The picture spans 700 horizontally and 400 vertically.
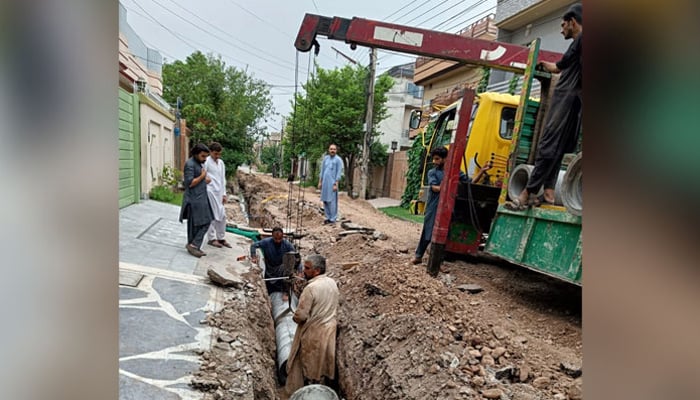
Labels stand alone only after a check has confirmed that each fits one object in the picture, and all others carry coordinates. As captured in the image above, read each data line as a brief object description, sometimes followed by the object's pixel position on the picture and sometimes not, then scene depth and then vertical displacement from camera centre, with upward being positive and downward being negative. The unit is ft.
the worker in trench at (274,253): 18.57 -5.24
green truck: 10.71 -0.18
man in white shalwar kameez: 18.24 -2.14
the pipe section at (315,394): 10.51 -6.75
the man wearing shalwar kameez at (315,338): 13.47 -6.71
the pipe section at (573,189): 10.05 -0.36
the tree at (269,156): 121.98 -3.59
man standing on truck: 10.37 +1.35
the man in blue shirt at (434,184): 16.42 -0.94
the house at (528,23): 32.99 +14.25
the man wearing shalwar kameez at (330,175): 28.43 -1.71
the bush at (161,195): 33.35 -5.33
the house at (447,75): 48.14 +13.54
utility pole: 49.08 +6.24
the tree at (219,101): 63.77 +7.92
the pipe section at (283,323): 14.53 -7.57
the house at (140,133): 25.61 +0.06
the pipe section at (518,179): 12.85 -0.30
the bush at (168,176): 39.01 -4.25
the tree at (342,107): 59.67 +7.43
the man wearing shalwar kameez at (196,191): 16.11 -2.23
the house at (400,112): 90.43 +11.38
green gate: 25.12 -1.29
